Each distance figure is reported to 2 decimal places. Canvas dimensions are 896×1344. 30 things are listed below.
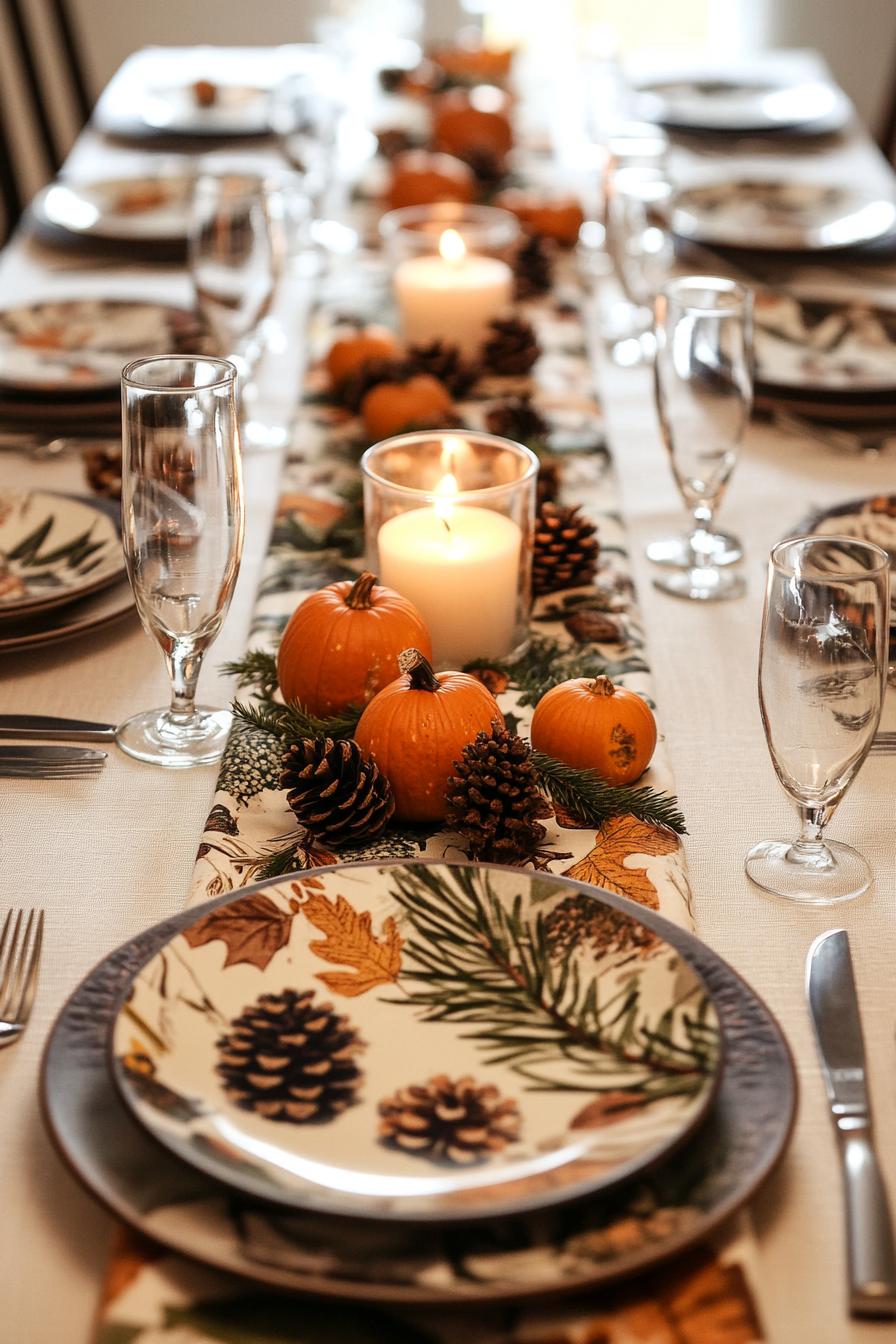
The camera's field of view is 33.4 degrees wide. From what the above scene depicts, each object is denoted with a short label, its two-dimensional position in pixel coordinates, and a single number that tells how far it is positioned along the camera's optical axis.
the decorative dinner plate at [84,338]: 1.48
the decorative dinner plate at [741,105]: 2.50
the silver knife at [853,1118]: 0.54
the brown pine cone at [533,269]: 1.81
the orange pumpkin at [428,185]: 2.05
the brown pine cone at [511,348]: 1.54
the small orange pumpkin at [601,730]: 0.85
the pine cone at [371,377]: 1.40
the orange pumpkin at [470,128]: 2.32
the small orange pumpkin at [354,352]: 1.49
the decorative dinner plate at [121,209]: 1.90
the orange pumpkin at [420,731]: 0.80
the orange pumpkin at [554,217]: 2.00
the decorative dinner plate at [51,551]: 1.04
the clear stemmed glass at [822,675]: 0.74
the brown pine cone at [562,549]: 1.09
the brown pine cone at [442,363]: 1.45
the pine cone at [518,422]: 1.34
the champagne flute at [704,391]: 1.11
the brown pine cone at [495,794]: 0.77
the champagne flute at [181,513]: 0.86
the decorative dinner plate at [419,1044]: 0.56
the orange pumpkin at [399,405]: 1.34
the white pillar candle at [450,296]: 1.56
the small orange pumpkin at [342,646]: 0.88
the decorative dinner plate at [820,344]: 1.48
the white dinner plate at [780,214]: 1.91
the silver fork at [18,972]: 0.69
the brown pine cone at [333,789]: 0.78
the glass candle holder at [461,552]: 0.97
